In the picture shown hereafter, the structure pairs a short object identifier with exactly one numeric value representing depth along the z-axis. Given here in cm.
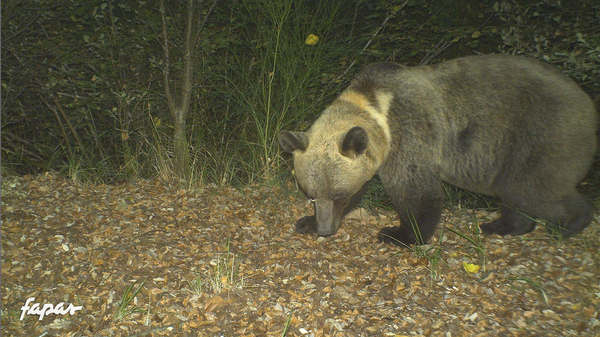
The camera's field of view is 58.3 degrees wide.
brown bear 372
